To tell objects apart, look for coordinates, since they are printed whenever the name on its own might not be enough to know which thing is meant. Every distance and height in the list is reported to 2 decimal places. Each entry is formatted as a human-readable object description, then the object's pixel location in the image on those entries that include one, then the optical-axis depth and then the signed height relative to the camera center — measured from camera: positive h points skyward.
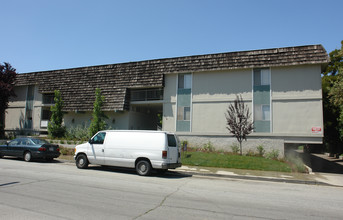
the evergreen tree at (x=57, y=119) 23.27 +0.94
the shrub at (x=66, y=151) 17.37 -1.59
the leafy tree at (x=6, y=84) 25.33 +4.61
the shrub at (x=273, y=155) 17.38 -1.39
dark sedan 14.23 -1.28
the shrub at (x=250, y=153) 17.80 -1.35
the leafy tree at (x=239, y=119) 17.12 +1.20
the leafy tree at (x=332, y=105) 18.56 +2.82
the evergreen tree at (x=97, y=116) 20.64 +1.31
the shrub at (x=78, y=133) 22.27 -0.31
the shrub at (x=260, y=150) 17.96 -1.14
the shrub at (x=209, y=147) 19.33 -1.09
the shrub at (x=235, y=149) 18.52 -1.11
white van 10.53 -0.87
